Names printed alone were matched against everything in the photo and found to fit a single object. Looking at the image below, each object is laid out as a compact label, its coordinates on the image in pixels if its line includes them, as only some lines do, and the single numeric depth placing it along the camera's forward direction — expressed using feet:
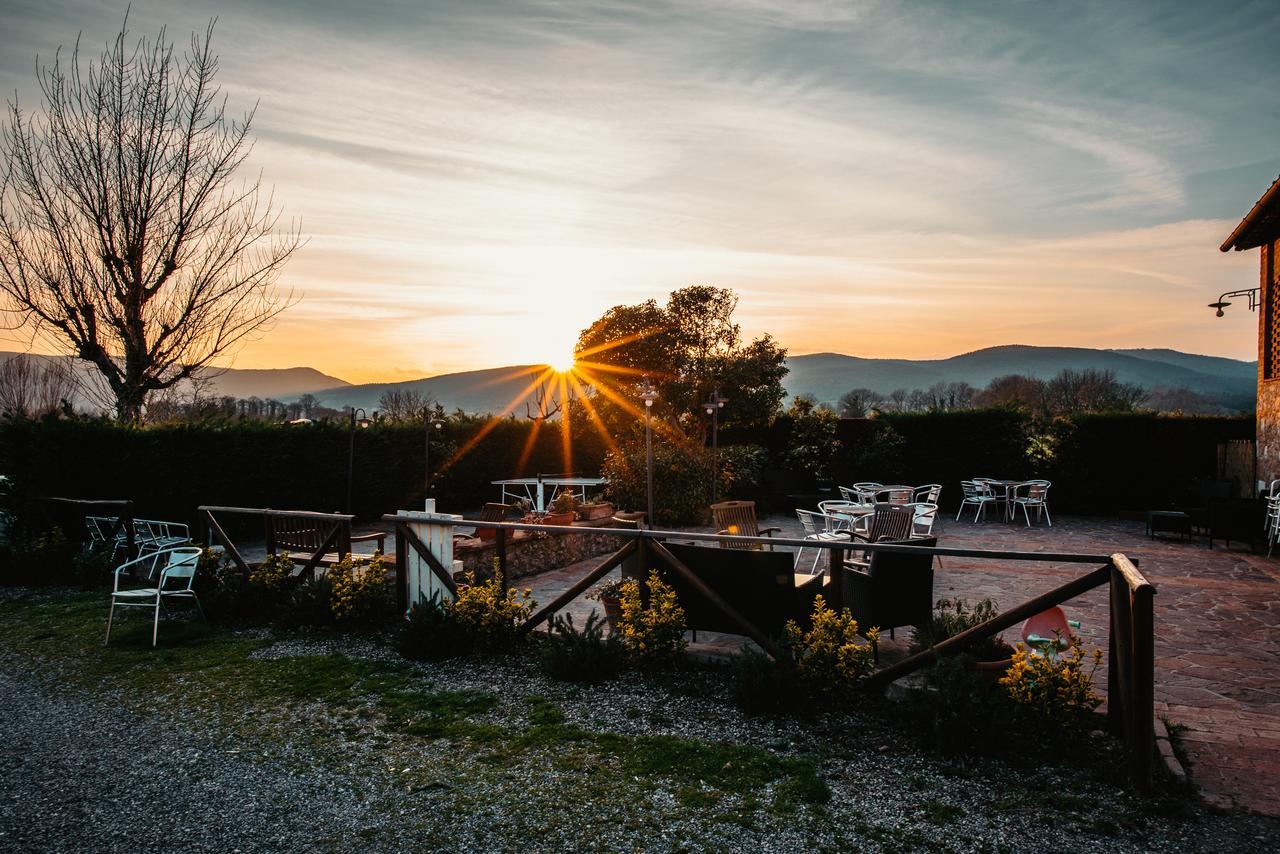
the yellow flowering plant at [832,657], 13.56
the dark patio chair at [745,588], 15.05
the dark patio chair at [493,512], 29.50
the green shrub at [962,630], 13.80
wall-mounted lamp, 37.37
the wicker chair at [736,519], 24.64
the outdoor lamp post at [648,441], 35.94
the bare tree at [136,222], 38.75
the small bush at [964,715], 11.45
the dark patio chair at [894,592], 15.61
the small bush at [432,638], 17.15
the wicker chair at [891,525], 22.09
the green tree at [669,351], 72.64
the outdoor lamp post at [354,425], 35.55
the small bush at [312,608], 19.71
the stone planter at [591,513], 33.04
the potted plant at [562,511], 28.94
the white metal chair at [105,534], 27.66
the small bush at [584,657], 15.35
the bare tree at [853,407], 90.58
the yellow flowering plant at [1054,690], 11.49
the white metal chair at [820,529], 24.62
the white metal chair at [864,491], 39.63
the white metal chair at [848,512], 30.63
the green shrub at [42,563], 27.17
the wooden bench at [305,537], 20.94
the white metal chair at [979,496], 41.57
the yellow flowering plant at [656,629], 15.66
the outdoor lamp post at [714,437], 42.88
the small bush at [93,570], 25.99
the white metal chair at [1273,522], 29.40
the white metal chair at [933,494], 34.42
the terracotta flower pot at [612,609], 18.13
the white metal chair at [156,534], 23.33
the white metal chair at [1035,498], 40.24
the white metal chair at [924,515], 28.58
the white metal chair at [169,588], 18.74
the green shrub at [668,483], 40.52
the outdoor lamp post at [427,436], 40.86
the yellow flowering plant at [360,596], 19.49
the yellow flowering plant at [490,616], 17.37
